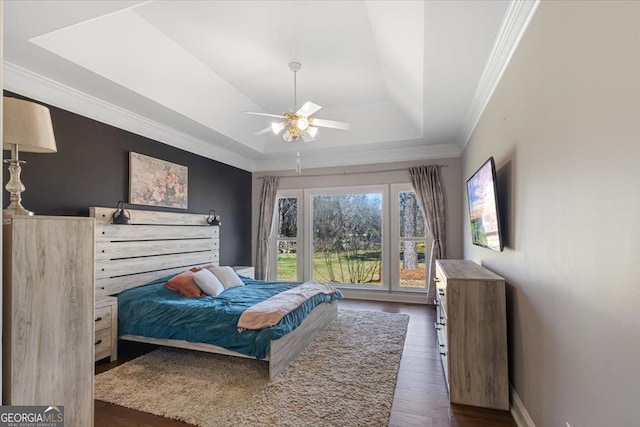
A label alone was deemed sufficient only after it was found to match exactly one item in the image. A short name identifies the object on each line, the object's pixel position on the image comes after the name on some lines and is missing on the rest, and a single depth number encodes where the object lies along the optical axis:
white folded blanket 2.55
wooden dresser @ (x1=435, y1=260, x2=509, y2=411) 2.15
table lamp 1.69
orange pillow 3.26
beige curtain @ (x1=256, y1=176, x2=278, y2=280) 5.91
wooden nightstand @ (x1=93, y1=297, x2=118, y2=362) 2.82
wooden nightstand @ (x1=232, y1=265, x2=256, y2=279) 5.01
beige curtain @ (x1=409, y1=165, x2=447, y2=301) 4.89
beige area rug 2.04
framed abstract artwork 3.63
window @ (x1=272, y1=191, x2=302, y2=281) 5.93
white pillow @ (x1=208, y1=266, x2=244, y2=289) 3.80
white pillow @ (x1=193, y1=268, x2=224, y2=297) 3.35
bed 2.71
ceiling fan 3.10
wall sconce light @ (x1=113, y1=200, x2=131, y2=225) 3.27
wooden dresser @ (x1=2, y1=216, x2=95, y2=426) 1.41
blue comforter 2.53
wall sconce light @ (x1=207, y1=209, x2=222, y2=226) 4.77
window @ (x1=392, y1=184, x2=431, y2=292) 5.22
